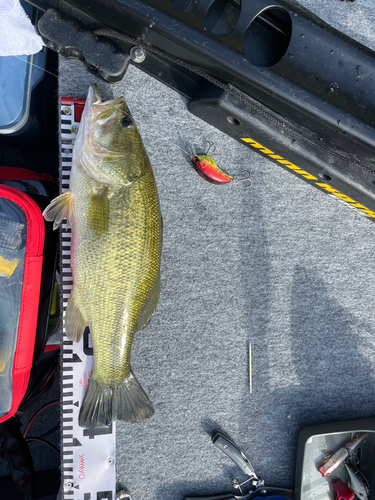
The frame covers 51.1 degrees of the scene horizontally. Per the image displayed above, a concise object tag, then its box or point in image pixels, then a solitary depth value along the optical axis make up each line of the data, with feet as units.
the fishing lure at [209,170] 1.58
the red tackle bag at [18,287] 1.35
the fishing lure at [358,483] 1.52
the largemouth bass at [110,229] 1.28
